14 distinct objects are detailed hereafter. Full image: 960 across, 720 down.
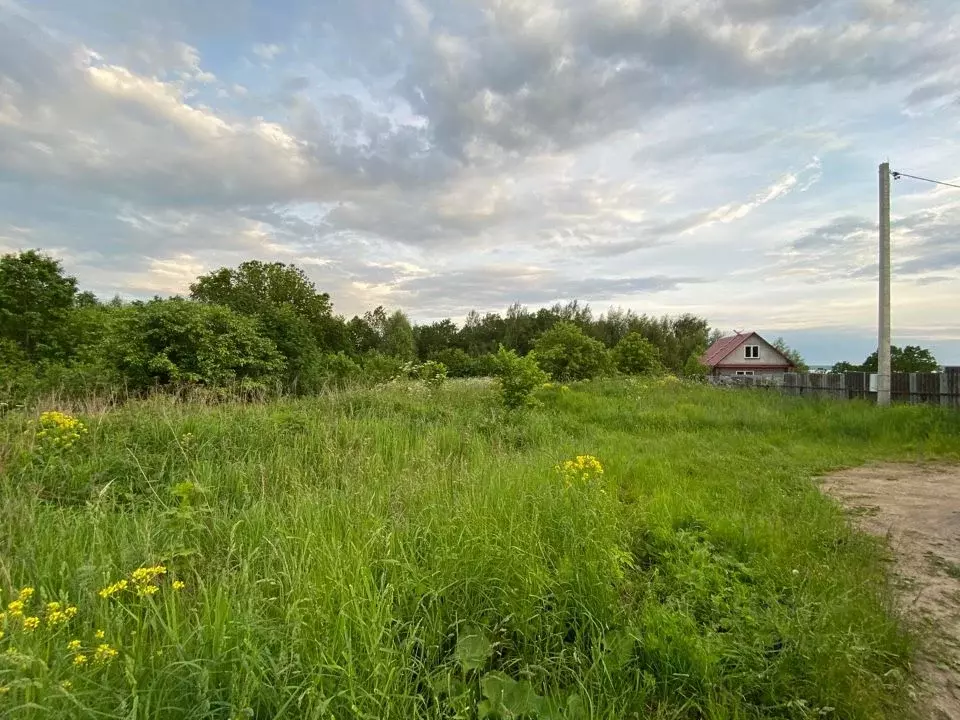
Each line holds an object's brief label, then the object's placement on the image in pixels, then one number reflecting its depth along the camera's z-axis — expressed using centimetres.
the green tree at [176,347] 1323
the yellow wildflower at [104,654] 160
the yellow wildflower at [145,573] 202
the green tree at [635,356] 2833
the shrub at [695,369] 2928
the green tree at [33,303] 2128
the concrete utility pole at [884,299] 1067
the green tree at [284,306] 2280
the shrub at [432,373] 1182
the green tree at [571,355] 2397
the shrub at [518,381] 992
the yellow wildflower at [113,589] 193
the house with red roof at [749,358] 4109
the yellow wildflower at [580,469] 380
